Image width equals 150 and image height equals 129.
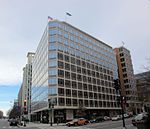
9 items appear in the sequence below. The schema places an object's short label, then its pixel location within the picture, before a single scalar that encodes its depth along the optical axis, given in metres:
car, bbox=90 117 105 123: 33.28
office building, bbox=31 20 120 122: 41.37
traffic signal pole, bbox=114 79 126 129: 13.06
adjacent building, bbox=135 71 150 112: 14.56
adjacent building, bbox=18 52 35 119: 84.79
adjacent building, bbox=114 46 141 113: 68.03
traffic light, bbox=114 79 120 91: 13.05
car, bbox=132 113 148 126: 16.52
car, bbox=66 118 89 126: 25.86
